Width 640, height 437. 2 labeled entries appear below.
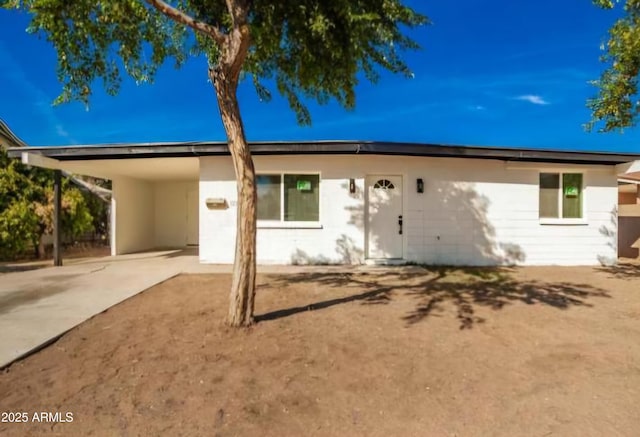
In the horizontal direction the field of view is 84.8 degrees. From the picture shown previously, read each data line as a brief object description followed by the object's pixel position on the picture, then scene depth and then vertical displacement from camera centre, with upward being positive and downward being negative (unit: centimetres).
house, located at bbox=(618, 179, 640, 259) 1105 -46
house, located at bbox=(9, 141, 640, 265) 889 +39
